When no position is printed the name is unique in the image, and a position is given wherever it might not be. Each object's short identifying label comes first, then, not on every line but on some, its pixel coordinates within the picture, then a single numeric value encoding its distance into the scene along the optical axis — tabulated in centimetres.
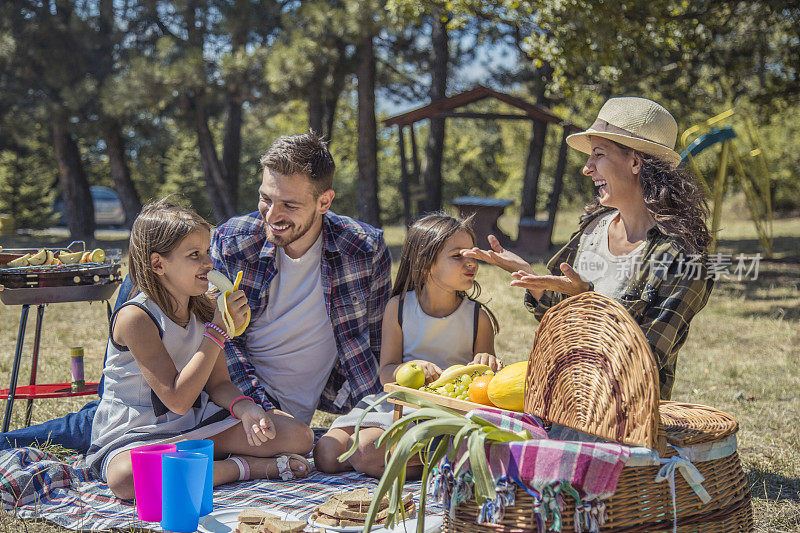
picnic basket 213
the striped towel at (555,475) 206
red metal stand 365
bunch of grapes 296
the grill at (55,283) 344
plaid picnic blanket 296
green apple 311
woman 291
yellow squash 272
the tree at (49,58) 1483
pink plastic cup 277
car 2433
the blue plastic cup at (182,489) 270
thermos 388
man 376
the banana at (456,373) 308
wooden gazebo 1227
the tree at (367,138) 1349
